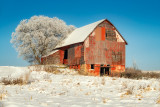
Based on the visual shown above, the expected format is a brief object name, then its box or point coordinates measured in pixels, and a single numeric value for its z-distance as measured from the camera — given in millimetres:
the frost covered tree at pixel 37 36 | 30219
